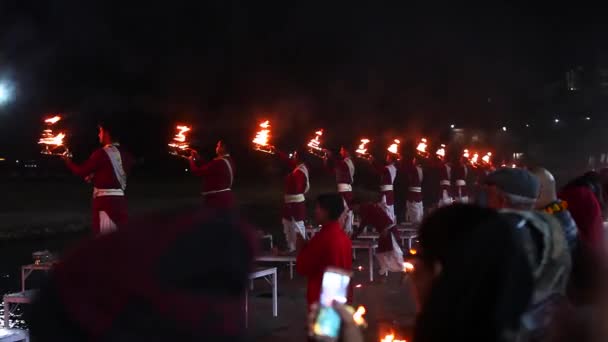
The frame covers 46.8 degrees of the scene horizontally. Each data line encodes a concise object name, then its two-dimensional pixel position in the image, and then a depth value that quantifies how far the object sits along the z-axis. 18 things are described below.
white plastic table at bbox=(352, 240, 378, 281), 11.26
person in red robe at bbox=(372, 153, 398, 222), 16.41
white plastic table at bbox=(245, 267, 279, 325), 8.63
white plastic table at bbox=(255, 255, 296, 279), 9.55
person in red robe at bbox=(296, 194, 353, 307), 5.04
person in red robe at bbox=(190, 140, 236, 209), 10.71
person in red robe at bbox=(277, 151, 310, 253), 12.88
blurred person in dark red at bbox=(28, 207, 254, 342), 1.35
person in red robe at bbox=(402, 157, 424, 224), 18.38
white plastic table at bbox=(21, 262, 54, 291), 8.19
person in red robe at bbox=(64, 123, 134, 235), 8.53
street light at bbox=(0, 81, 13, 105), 13.19
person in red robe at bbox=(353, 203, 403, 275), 11.45
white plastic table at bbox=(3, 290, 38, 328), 7.10
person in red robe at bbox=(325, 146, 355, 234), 14.18
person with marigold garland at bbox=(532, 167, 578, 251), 3.93
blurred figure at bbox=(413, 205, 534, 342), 2.20
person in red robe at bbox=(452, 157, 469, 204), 22.27
